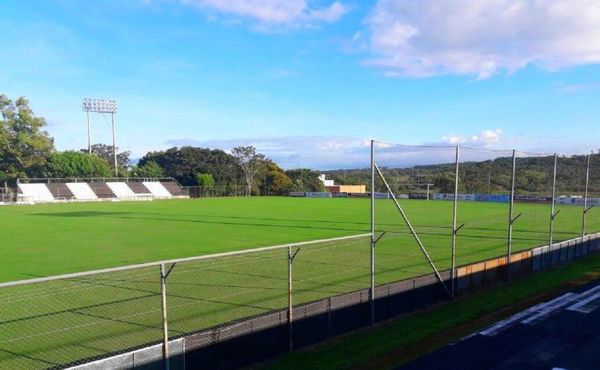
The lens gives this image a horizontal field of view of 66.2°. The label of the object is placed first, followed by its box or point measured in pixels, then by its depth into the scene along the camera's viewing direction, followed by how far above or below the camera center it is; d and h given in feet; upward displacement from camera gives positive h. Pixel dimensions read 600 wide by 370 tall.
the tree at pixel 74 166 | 265.13 -0.70
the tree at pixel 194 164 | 304.91 +0.93
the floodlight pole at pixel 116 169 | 297.29 -2.68
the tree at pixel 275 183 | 298.17 -11.20
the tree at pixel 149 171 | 300.81 -3.88
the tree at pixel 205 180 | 280.51 -8.94
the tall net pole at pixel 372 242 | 32.60 -5.48
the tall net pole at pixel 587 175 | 63.00 -1.07
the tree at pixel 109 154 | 430.61 +10.36
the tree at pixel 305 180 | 297.96 -9.40
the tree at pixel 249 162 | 305.55 +2.50
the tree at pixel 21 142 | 252.58 +12.70
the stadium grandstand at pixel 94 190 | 230.07 -13.59
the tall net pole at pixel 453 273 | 40.24 -9.33
